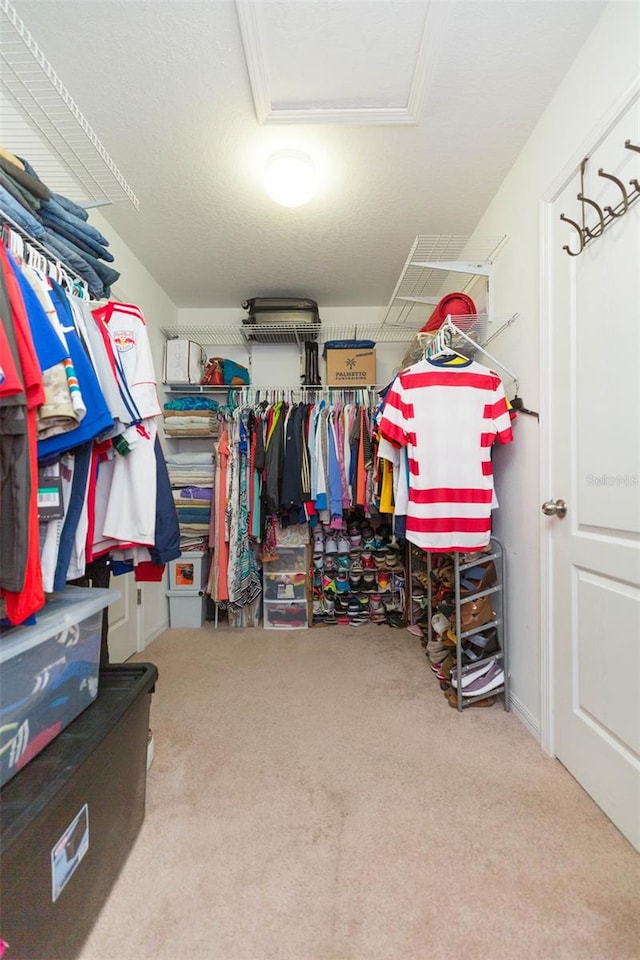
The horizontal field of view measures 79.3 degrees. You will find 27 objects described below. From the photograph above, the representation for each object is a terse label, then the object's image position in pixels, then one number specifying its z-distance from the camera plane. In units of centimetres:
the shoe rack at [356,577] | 284
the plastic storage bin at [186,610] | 276
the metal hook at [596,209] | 116
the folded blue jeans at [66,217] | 107
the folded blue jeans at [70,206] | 111
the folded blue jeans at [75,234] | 108
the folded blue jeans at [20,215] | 89
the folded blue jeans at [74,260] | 108
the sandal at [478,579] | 178
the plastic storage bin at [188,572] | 274
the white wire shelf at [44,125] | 100
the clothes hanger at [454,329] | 170
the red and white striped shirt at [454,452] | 166
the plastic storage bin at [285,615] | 279
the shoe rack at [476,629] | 174
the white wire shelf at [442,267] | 190
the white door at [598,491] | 109
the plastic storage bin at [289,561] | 282
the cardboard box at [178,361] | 277
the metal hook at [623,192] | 104
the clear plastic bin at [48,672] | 78
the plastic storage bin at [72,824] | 67
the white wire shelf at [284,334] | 292
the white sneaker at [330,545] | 282
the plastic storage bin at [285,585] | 279
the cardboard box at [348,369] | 287
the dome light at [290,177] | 164
